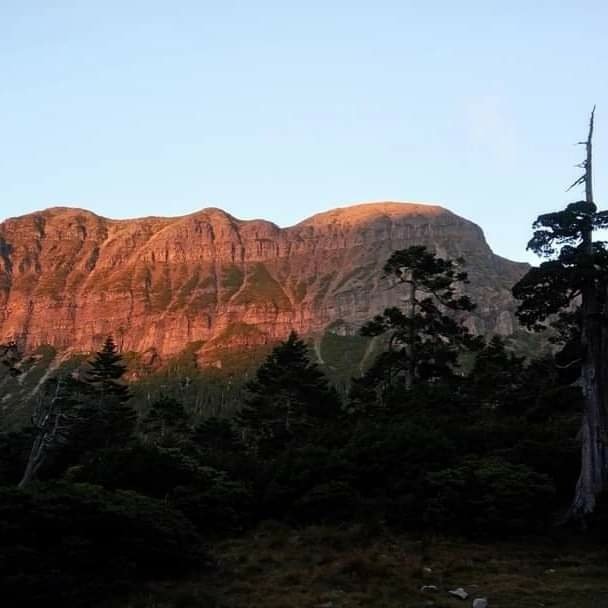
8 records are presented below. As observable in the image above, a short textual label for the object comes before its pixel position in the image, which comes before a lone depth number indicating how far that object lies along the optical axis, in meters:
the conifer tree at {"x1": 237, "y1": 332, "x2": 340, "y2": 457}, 42.69
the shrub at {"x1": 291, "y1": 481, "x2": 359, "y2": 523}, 20.61
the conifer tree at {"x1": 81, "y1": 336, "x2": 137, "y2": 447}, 44.56
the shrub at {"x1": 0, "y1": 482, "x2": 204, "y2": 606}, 13.15
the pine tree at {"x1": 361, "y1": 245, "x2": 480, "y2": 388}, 35.34
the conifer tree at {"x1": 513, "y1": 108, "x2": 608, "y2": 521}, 20.02
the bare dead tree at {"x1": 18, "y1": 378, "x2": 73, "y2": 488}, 30.50
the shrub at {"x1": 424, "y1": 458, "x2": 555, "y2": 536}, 18.78
